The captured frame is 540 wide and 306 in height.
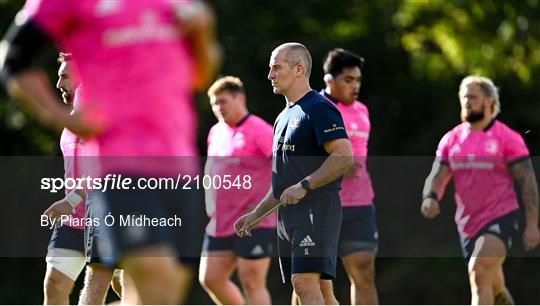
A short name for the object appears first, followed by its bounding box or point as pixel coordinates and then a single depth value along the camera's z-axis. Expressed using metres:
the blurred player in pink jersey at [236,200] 25.02
